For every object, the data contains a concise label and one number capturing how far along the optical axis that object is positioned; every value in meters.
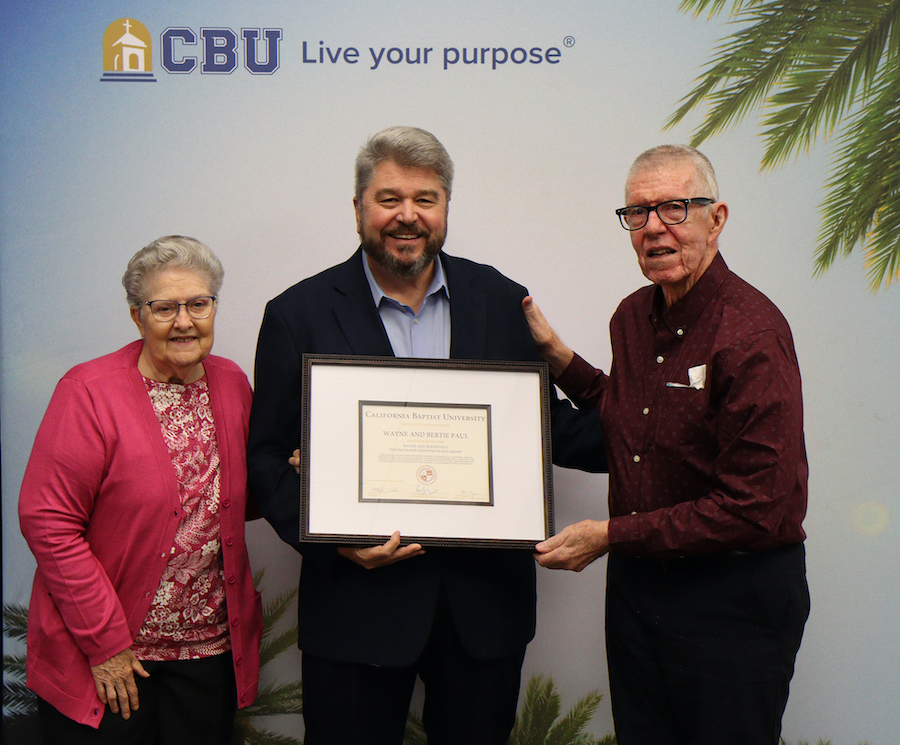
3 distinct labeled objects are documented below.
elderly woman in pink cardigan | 1.87
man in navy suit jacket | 1.93
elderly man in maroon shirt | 1.68
